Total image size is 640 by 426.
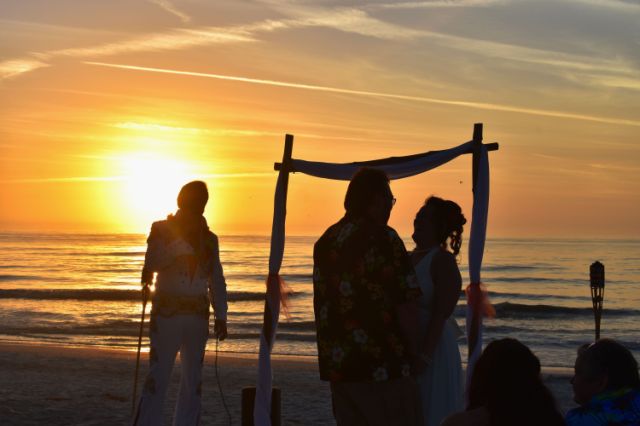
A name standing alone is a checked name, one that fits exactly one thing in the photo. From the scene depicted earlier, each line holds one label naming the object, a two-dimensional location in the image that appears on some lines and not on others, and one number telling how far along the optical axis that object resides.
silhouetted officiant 6.63
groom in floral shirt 4.58
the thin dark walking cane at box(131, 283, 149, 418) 6.90
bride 5.37
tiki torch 12.34
